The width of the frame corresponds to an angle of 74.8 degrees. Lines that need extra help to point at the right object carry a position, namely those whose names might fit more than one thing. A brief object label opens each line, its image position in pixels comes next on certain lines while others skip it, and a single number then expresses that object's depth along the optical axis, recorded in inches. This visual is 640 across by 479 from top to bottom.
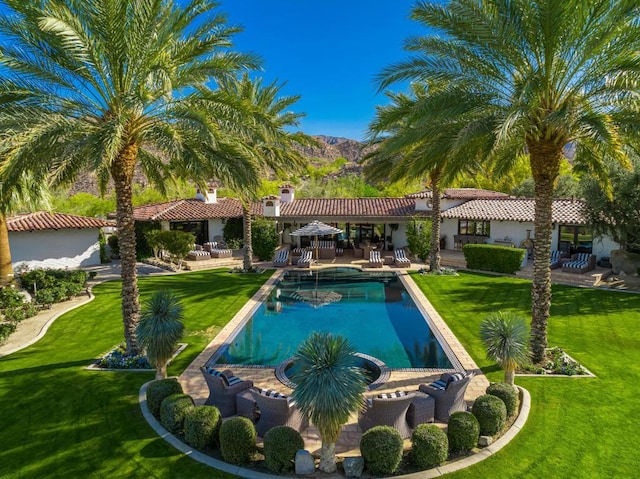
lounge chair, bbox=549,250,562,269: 997.2
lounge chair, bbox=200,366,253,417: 364.5
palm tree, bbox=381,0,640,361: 387.9
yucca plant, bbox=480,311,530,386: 389.4
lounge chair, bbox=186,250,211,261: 1186.0
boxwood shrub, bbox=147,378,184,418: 365.7
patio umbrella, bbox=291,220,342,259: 1047.6
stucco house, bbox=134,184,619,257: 1146.7
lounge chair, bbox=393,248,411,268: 1098.0
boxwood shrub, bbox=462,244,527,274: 976.9
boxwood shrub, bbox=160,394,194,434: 341.1
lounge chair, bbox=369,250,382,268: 1111.6
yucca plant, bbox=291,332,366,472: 281.1
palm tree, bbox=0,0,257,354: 396.5
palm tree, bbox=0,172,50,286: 442.0
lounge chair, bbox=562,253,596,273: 927.0
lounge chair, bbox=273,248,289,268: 1125.7
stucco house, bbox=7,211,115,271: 1029.8
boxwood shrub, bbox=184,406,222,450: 320.8
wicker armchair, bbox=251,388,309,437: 328.2
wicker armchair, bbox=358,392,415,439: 323.0
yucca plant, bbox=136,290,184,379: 418.3
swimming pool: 532.4
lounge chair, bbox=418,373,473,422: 355.6
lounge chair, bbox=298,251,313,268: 1114.1
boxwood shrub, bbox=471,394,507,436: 331.6
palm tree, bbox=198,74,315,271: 949.2
